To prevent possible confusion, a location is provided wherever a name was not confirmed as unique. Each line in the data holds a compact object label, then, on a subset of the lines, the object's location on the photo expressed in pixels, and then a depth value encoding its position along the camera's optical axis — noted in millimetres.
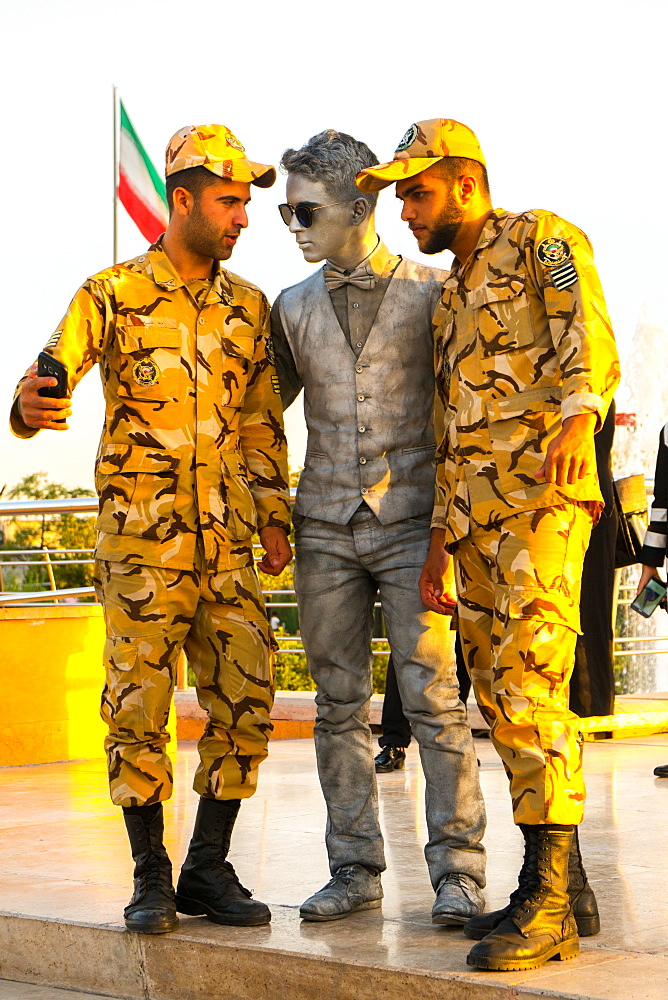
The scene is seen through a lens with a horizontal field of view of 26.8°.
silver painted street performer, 3805
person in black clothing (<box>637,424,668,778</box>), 6199
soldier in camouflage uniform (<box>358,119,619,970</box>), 3180
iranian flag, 18594
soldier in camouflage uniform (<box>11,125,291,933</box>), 3650
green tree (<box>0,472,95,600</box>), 34300
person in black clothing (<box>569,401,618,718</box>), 6816
